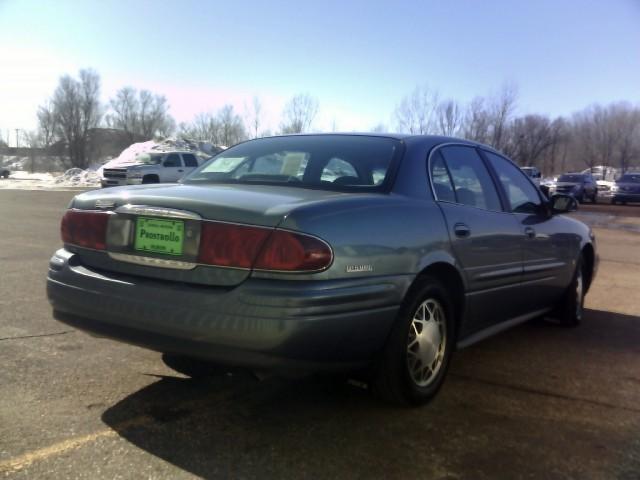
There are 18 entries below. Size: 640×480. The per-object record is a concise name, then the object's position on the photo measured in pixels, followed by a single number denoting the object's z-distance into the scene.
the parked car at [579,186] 31.27
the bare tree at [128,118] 75.44
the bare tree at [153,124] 75.75
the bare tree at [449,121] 45.91
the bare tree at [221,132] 66.81
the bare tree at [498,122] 49.44
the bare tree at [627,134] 82.06
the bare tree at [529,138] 58.35
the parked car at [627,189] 30.78
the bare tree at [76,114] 66.50
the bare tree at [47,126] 69.12
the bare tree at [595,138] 83.69
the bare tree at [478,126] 48.31
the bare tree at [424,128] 43.08
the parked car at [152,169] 25.20
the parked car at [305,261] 2.49
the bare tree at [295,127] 49.66
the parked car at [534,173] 37.55
